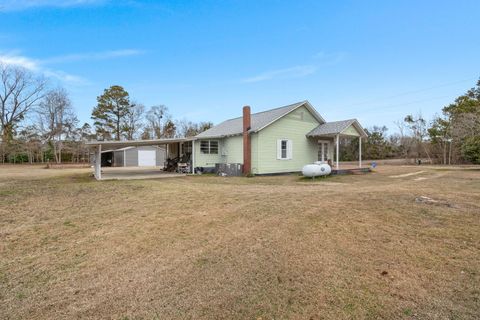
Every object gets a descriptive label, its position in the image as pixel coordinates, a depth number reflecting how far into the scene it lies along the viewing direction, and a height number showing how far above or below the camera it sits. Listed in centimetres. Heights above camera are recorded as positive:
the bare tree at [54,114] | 3597 +663
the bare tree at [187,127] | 4209 +544
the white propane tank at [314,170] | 1284 -72
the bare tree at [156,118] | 4272 +702
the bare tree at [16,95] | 3659 +973
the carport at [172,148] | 1421 +81
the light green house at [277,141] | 1568 +116
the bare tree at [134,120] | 3969 +634
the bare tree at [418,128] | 2793 +320
